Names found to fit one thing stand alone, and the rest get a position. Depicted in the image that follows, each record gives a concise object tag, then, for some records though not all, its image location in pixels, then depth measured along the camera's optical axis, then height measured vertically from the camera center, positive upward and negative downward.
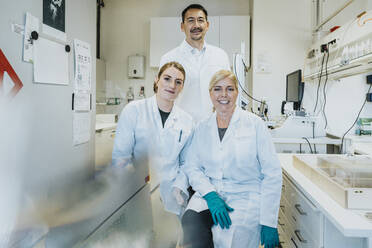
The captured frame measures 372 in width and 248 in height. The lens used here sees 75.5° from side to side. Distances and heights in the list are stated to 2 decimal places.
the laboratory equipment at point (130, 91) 3.03 +0.34
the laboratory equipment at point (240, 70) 1.41 +0.29
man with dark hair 1.20 +0.29
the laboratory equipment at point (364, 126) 2.13 -0.05
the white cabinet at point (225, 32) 2.78 +1.01
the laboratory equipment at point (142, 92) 2.97 +0.32
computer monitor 1.98 +0.27
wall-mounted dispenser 2.98 +0.64
